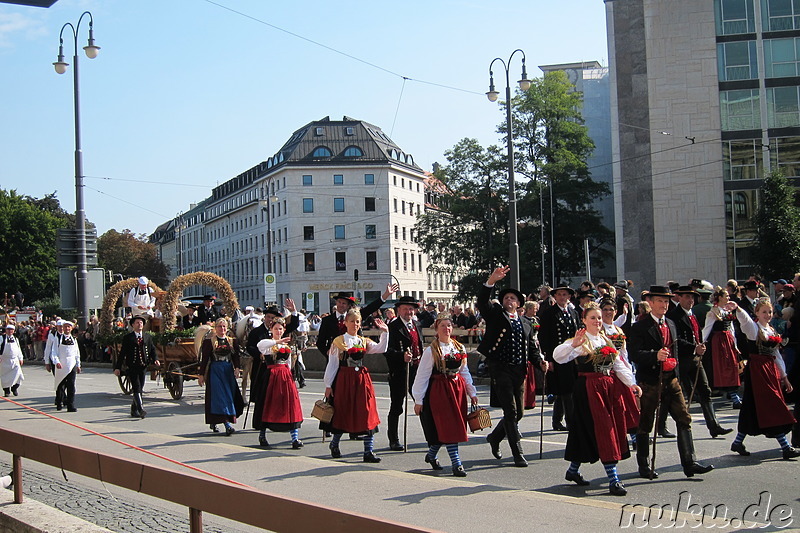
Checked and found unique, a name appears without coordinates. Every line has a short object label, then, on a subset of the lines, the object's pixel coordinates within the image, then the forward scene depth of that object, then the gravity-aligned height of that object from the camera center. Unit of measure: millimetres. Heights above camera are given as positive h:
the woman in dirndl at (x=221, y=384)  13023 -1293
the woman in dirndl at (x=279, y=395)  11477 -1304
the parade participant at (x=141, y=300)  21109 +84
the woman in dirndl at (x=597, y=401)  7934 -1086
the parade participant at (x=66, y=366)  17172 -1204
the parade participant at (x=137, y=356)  15500 -978
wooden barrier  3584 -982
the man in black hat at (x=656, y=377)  8633 -966
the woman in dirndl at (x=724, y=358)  13992 -1266
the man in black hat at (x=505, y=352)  9836 -742
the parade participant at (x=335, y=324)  12133 -397
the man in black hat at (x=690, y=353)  10562 -901
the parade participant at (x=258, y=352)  11750 -792
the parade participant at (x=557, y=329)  12086 -593
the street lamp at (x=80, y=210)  25250 +2974
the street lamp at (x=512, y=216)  25781 +2192
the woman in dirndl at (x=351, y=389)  10305 -1148
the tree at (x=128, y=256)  94562 +5304
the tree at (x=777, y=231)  35406 +2000
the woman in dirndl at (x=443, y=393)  9141 -1113
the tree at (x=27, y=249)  67000 +4586
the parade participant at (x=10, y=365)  21312 -1421
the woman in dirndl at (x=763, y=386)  9633 -1230
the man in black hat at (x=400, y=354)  11469 -824
